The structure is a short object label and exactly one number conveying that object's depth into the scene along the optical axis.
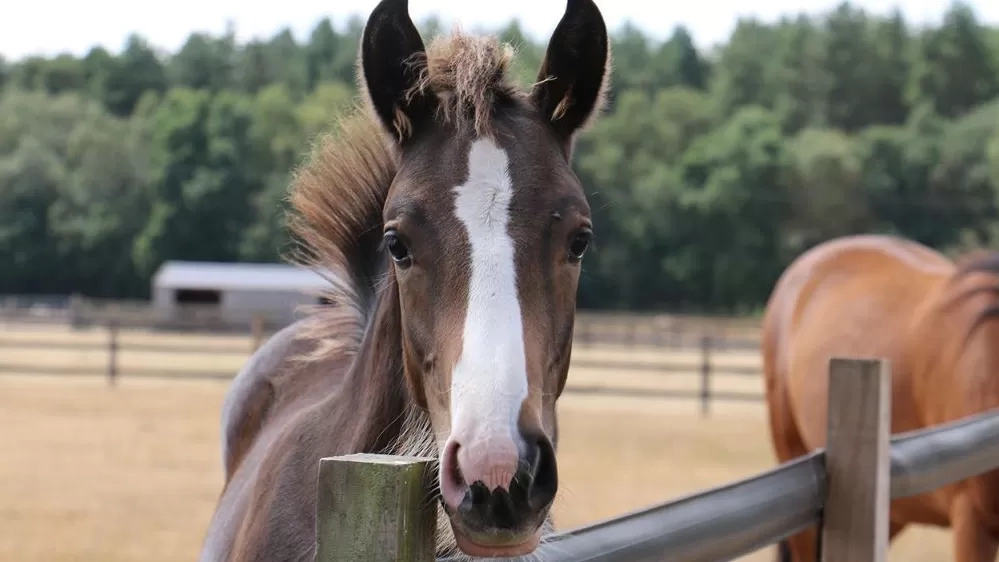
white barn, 38.06
